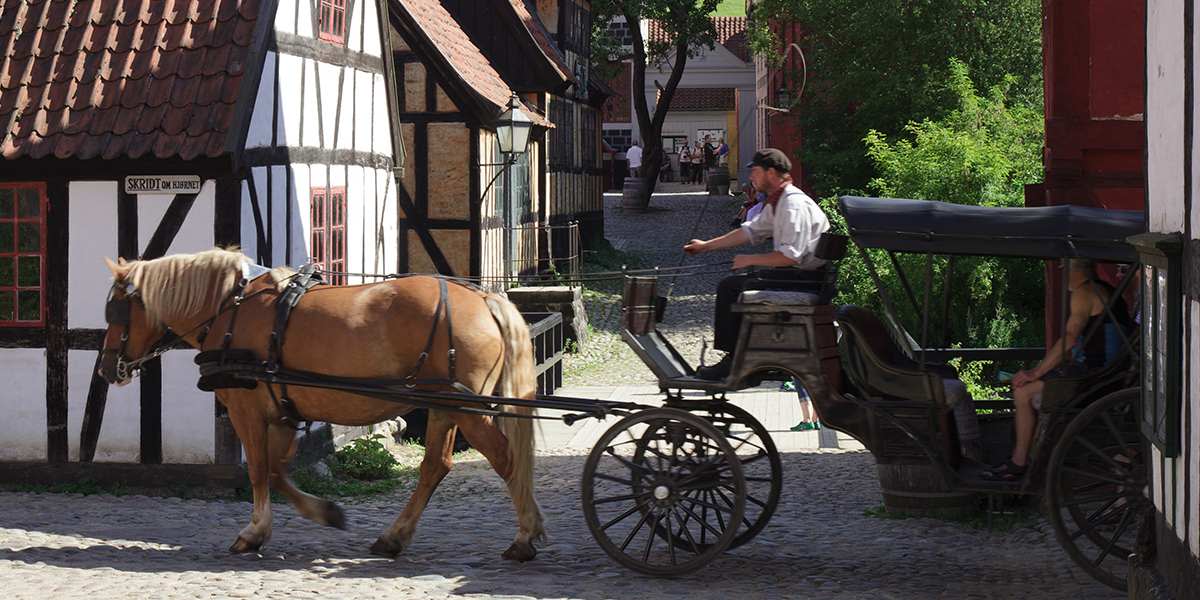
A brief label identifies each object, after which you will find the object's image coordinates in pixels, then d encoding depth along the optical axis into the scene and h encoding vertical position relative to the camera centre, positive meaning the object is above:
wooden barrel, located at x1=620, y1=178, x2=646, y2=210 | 42.38 +2.02
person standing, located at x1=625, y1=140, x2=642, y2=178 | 48.86 +3.51
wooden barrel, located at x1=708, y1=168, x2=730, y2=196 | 48.56 +2.73
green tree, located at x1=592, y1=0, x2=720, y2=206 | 37.06 +5.86
